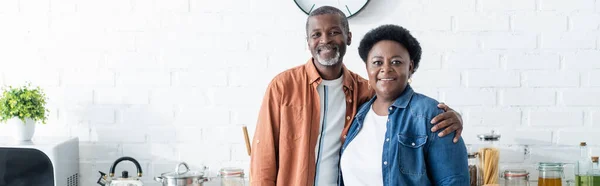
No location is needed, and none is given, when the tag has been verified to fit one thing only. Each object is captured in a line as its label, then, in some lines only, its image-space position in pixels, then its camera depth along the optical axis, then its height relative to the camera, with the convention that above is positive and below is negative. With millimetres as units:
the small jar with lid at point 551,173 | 2908 -302
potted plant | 2877 -64
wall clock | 3010 +333
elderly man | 2389 -72
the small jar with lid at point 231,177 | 2891 -311
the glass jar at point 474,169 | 2887 -287
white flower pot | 2898 -132
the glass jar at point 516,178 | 2879 -316
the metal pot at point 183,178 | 2748 -303
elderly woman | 2097 -116
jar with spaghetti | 2887 -257
